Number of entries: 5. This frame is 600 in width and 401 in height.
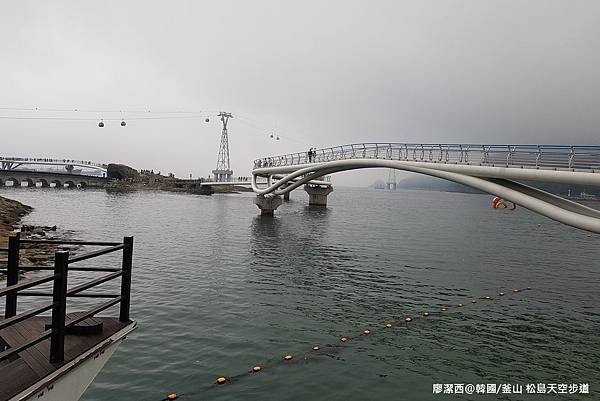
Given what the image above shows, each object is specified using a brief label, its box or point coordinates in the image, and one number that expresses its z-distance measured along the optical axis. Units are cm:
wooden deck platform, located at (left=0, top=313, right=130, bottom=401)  406
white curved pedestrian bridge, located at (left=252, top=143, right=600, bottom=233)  1847
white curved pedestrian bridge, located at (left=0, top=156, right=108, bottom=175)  14275
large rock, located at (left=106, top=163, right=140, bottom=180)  14512
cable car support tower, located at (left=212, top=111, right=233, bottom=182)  12088
